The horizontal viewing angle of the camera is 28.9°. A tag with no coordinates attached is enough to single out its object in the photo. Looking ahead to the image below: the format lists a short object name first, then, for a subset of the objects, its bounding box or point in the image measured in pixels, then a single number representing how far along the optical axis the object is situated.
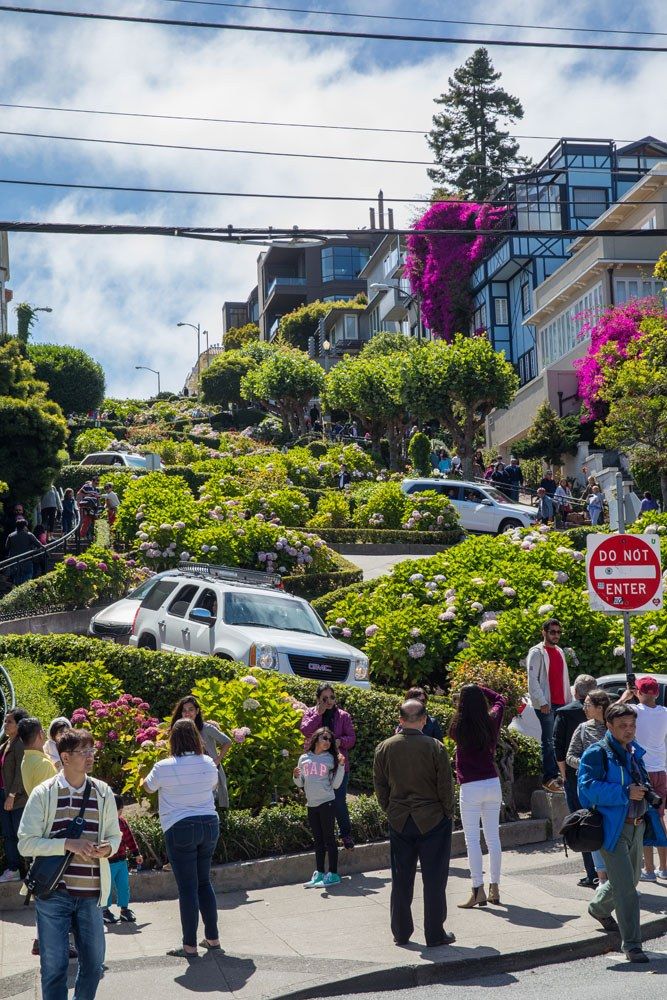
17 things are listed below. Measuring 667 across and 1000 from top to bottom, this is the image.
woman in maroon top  9.40
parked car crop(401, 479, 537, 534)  33.88
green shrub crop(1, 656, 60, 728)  12.59
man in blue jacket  8.20
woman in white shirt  8.35
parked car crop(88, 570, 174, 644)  19.36
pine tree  75.06
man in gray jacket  12.40
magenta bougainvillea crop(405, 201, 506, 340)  63.62
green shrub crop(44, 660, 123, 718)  13.76
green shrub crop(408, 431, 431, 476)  46.91
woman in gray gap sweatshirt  10.27
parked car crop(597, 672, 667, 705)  13.80
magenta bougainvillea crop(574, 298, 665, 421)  39.53
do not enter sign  12.52
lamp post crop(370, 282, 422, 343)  63.56
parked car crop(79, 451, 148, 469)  48.41
